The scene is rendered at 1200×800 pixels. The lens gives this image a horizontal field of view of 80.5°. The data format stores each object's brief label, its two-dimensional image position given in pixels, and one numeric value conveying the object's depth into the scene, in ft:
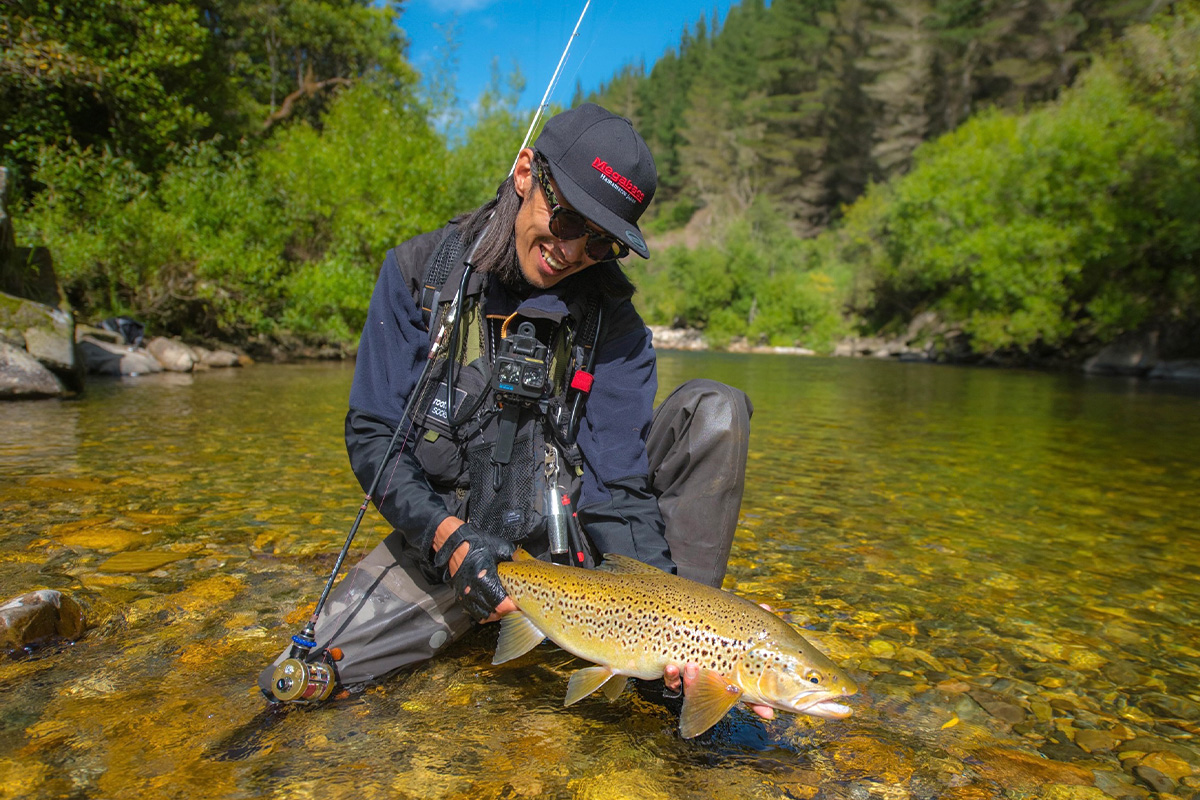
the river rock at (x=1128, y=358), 91.91
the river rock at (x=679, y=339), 179.72
